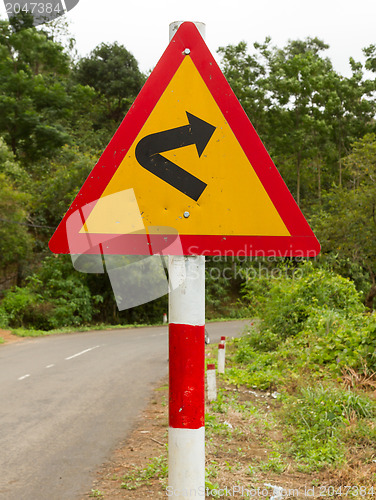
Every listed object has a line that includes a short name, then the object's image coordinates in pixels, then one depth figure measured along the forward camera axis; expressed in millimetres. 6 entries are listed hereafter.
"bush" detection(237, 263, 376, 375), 7711
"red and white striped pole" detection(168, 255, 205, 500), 1877
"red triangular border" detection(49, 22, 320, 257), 1904
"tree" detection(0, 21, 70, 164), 27500
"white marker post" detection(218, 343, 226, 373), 9280
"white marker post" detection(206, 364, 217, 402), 7015
